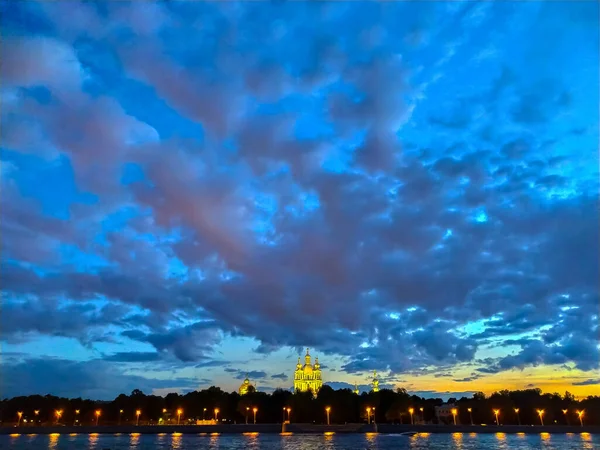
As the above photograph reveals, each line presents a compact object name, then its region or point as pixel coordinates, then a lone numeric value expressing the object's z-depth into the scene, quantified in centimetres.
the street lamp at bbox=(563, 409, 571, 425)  15131
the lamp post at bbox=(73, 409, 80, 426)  17944
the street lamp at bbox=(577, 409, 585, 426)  13838
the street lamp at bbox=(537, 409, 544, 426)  13890
